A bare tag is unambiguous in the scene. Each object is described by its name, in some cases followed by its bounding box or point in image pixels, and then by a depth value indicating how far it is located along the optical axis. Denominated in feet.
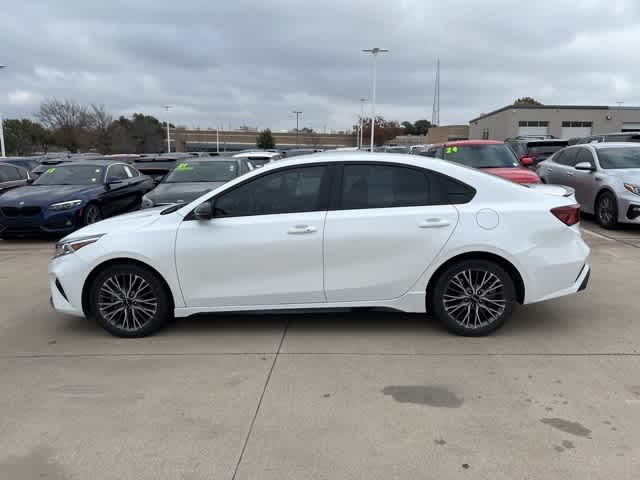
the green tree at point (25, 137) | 172.35
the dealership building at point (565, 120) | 157.69
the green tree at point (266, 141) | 268.21
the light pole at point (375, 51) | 119.75
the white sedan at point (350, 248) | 14.73
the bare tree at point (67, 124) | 175.11
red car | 33.37
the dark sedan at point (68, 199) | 31.86
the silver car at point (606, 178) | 30.55
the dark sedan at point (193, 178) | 29.84
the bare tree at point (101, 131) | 183.32
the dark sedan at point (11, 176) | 41.29
